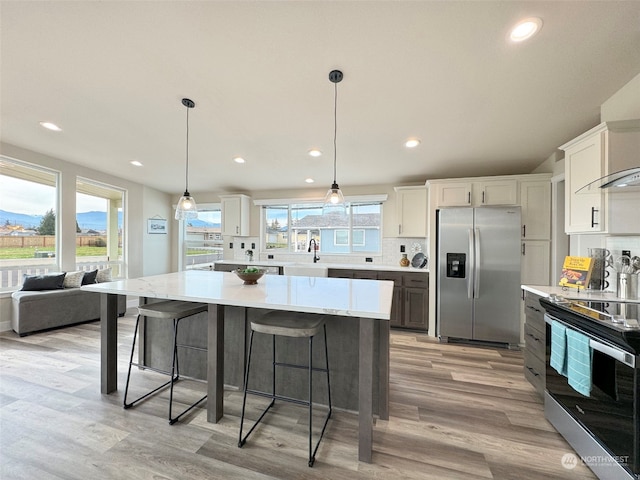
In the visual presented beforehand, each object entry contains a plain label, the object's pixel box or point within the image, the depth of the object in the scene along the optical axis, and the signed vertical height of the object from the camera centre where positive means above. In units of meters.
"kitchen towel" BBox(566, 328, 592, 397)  1.47 -0.68
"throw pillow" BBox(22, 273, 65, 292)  3.73 -0.65
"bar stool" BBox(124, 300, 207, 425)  1.94 -0.55
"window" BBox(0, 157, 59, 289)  3.73 +0.22
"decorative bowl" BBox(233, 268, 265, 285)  2.29 -0.31
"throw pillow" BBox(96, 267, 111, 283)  4.26 -0.62
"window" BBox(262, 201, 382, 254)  4.93 +0.21
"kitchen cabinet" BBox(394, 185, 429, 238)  4.27 +0.48
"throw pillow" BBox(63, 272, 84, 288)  4.04 -0.65
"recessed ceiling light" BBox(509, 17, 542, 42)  1.54 +1.25
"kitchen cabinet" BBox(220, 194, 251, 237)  5.27 +0.46
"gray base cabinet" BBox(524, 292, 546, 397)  2.15 -0.86
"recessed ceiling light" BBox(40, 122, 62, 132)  3.06 +1.27
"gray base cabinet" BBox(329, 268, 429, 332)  3.90 -0.87
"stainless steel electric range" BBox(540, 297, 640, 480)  1.25 -0.79
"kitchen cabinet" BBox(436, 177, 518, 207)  3.54 +0.65
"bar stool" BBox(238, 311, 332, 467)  1.63 -0.55
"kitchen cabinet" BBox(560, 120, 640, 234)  1.96 +0.55
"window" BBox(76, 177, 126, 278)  4.57 +0.19
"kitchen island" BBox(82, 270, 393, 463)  1.57 -0.40
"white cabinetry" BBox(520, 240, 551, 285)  3.41 -0.26
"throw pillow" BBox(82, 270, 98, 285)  4.11 -0.63
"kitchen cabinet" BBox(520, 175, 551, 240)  3.41 +0.43
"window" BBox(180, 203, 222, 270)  5.97 +0.02
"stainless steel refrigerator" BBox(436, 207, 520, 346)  3.41 -0.44
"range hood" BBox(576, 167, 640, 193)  1.60 +0.40
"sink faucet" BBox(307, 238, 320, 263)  4.93 -0.19
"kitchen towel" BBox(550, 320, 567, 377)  1.67 -0.67
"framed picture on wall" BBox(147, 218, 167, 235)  5.59 +0.25
